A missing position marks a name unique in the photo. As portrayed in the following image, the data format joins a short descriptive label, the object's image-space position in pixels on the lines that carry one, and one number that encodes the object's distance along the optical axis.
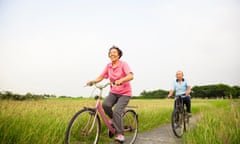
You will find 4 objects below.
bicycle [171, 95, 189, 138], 5.96
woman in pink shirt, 4.30
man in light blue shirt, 6.64
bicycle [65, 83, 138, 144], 3.69
